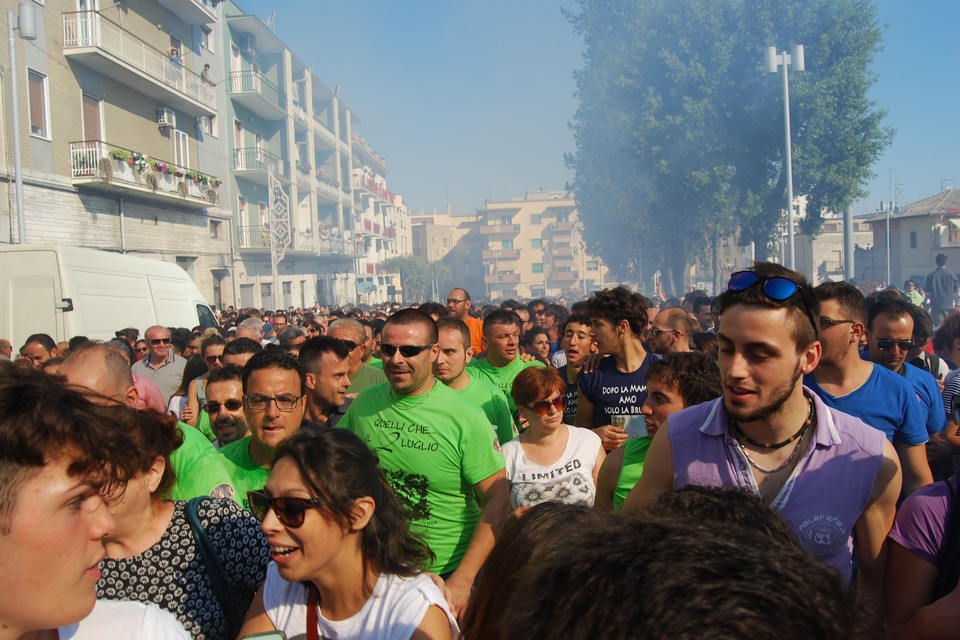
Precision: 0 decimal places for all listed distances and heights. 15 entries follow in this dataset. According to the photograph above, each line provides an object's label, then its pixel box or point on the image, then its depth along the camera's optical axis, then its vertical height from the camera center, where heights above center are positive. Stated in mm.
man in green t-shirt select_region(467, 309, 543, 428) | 6277 -457
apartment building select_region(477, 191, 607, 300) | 108562 +6132
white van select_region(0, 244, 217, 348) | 10633 +222
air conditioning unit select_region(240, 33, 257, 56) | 34656 +11922
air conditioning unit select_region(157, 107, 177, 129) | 23844 +5870
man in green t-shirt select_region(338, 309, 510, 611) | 3619 -813
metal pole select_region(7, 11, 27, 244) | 15008 +3272
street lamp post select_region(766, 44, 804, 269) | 17188 +5072
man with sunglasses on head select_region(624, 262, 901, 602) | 2348 -490
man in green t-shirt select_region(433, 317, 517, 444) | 5117 -584
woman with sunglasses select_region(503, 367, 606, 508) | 4188 -884
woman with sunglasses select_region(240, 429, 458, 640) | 2293 -793
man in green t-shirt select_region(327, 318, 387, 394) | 6504 -433
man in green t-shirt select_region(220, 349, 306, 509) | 3707 -560
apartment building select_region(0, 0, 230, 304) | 18094 +4897
